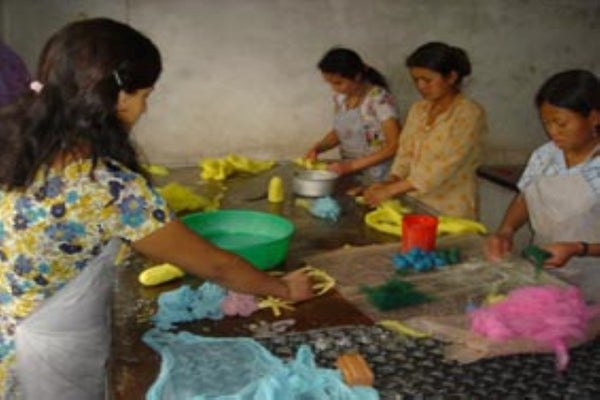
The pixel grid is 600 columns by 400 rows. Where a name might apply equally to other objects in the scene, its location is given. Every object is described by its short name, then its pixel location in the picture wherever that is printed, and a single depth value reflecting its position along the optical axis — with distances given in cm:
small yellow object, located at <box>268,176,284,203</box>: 291
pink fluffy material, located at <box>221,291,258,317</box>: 174
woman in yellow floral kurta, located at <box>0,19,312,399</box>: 148
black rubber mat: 139
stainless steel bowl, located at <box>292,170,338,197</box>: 293
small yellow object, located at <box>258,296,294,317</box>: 178
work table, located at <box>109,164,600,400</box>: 140
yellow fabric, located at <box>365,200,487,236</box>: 246
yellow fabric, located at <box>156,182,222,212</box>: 274
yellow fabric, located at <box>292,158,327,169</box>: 353
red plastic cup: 218
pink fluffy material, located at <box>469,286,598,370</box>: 158
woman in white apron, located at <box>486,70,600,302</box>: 220
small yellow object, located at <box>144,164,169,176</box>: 346
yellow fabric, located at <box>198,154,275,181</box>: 334
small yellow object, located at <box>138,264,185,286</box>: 191
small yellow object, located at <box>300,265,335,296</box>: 192
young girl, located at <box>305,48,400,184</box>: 356
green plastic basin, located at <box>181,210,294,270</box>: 218
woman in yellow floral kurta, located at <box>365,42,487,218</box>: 299
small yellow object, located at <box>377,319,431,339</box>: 164
